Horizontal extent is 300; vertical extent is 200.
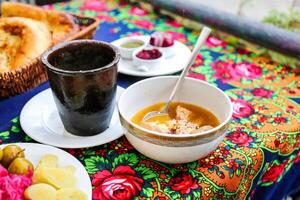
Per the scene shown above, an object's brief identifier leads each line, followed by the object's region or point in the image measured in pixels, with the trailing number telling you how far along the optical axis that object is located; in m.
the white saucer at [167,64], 0.89
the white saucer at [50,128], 0.66
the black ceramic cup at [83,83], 0.62
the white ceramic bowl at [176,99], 0.57
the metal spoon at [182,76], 0.71
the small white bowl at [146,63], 0.90
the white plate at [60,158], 0.56
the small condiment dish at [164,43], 0.96
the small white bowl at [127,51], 0.95
